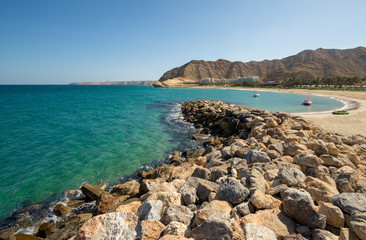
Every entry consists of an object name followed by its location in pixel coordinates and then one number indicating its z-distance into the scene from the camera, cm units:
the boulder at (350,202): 291
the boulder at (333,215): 279
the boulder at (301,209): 282
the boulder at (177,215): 326
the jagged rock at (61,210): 633
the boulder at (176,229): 292
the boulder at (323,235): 257
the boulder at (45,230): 526
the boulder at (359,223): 246
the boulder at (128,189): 655
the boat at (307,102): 3135
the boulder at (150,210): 336
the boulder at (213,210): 310
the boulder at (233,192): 362
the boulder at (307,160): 490
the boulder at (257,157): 574
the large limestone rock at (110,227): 282
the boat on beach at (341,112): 1959
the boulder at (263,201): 330
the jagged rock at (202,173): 530
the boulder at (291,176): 397
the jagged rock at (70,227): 488
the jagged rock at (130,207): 414
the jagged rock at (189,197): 400
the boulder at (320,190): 356
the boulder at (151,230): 293
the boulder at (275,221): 286
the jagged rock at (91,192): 705
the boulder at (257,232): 252
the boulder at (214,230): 260
